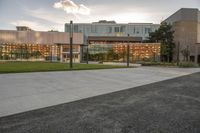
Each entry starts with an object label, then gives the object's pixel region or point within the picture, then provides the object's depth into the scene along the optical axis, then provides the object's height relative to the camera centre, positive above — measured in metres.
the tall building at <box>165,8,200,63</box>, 49.79 +9.71
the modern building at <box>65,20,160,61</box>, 67.25 +13.67
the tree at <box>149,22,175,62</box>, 48.48 +7.38
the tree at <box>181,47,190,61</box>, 45.99 +1.84
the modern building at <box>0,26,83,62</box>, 41.66 +3.98
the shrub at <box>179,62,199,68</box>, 29.11 -1.19
